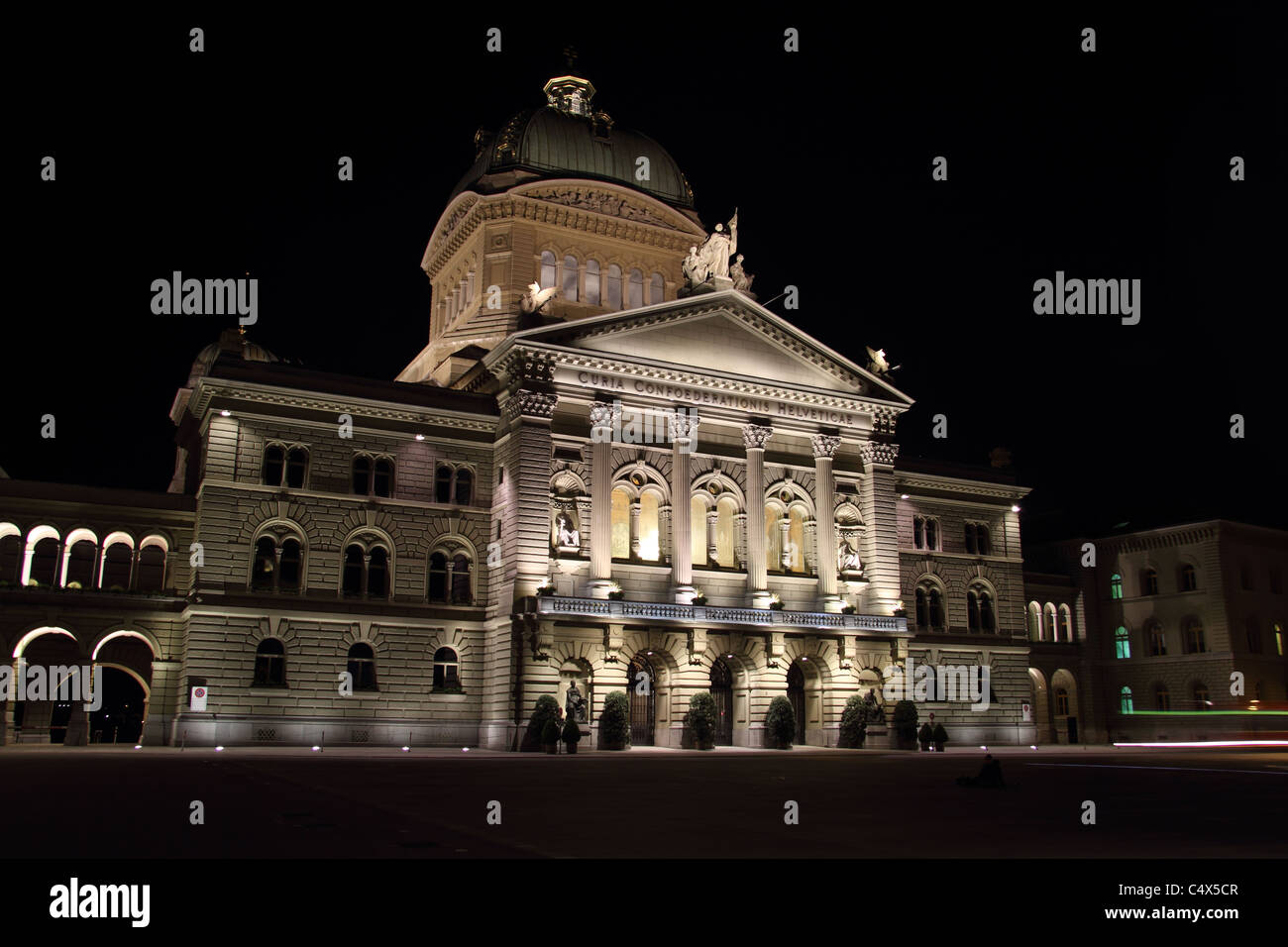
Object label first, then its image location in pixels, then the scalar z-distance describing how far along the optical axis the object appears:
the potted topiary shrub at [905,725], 46.72
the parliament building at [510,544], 42.34
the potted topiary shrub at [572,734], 38.75
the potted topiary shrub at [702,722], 43.19
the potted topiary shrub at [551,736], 39.06
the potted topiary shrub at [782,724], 44.91
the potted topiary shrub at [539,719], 40.06
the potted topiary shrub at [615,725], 41.72
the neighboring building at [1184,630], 63.44
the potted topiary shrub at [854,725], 46.53
